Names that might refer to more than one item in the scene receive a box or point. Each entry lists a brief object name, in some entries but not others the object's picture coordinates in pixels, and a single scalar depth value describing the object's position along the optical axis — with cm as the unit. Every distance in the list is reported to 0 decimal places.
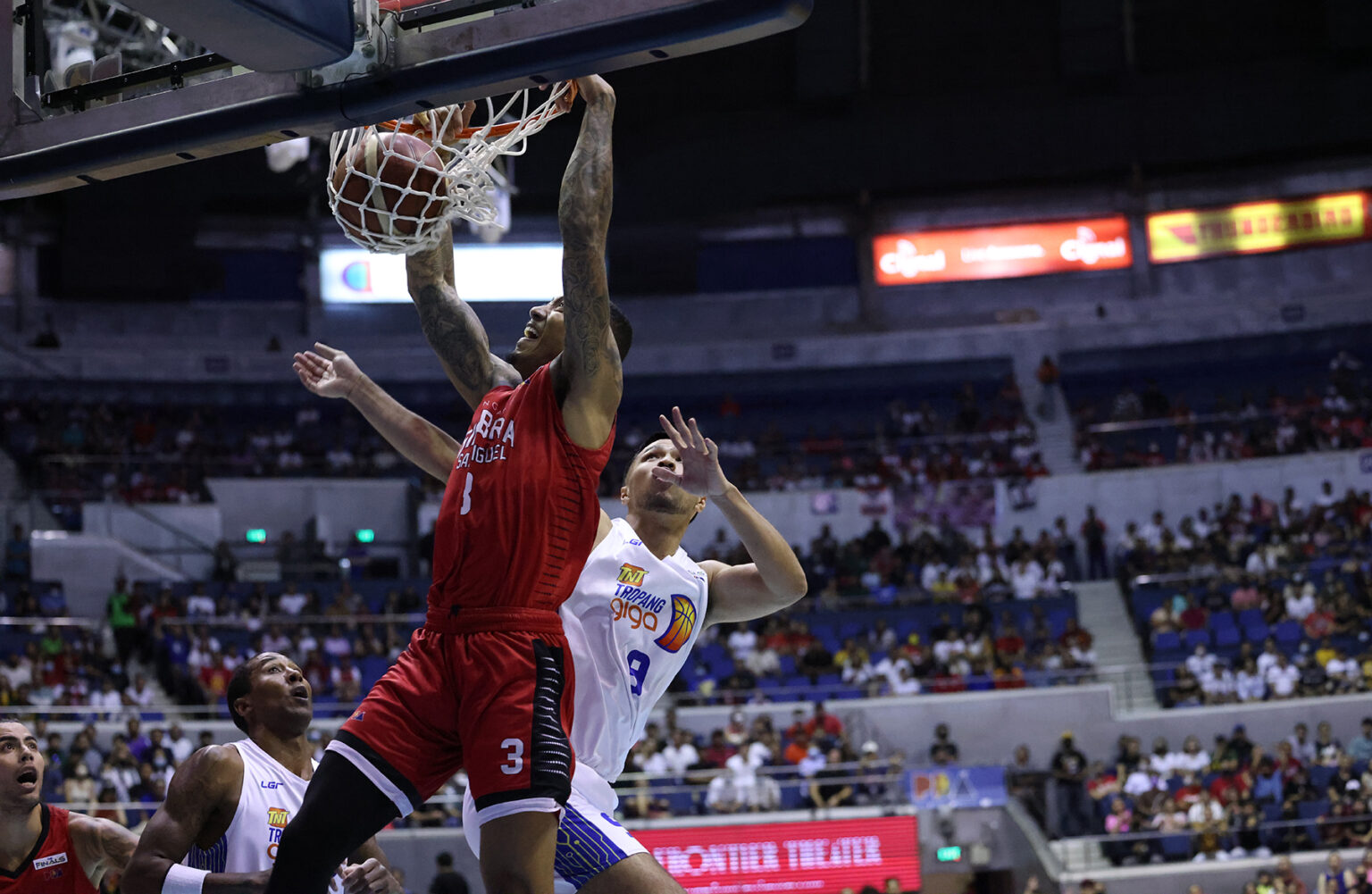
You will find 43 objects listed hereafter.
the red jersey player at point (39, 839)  508
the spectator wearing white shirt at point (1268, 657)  1812
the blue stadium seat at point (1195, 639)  1932
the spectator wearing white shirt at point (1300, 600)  1922
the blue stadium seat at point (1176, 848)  1522
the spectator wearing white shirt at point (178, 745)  1581
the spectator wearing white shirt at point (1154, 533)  2252
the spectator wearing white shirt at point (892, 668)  1917
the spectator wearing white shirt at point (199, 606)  1995
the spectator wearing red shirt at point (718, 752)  1689
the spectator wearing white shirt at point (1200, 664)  1853
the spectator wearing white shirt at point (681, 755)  1667
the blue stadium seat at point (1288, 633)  1881
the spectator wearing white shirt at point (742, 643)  2003
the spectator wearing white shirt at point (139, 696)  1769
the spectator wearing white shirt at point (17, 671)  1706
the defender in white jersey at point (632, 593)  392
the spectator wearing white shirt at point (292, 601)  2062
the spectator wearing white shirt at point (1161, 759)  1673
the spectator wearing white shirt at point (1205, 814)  1542
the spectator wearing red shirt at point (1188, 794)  1577
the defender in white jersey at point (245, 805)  423
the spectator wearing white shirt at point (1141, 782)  1627
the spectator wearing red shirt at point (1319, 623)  1870
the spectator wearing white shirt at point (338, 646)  1931
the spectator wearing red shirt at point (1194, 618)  1966
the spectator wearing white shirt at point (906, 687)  1898
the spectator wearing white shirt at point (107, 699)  1741
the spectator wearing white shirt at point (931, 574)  2220
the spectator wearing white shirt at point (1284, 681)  1778
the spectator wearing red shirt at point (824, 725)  1745
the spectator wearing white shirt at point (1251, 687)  1786
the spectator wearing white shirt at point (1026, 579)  2133
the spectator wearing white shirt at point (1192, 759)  1678
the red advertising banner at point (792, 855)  1522
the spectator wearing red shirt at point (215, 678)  1777
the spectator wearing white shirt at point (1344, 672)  1773
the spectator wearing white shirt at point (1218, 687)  1809
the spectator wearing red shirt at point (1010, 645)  1958
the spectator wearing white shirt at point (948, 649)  1956
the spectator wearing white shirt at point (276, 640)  1883
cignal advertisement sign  2795
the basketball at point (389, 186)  409
